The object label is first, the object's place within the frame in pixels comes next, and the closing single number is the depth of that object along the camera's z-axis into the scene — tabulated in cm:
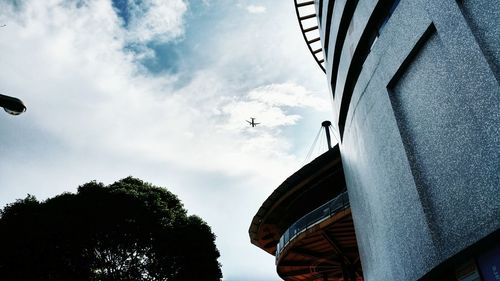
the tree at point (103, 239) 1595
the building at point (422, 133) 417
